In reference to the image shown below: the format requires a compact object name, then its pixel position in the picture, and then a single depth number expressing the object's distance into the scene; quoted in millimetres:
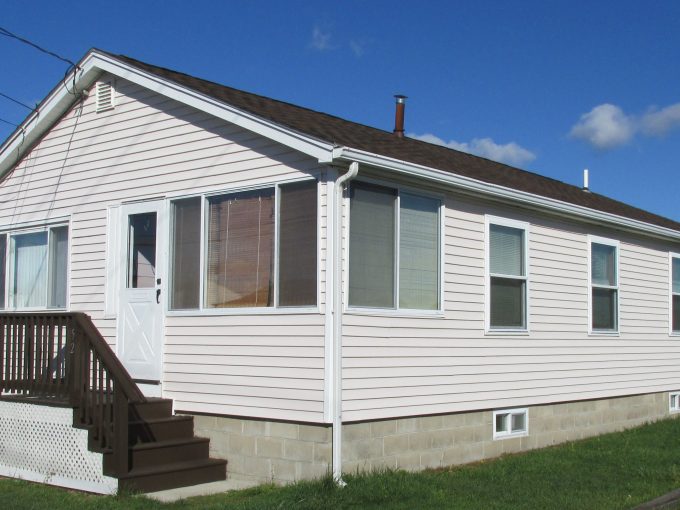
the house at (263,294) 8891
